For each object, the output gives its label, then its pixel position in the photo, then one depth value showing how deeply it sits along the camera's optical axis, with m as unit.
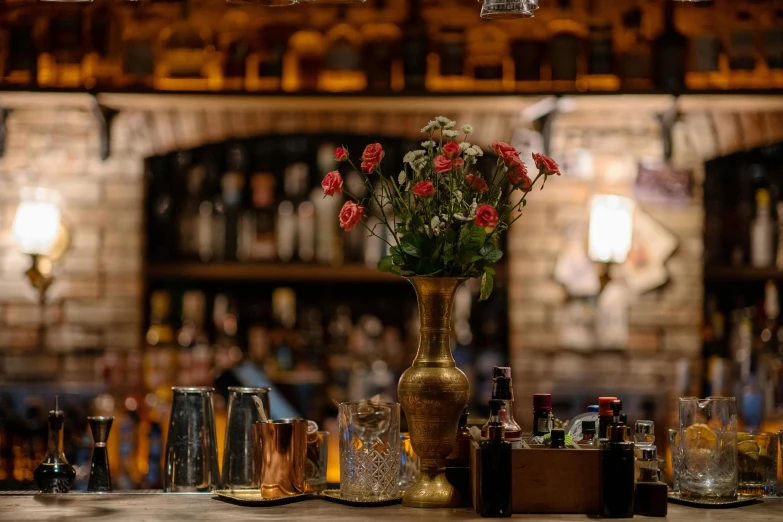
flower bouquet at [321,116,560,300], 2.29
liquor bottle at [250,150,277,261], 4.98
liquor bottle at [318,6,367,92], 4.93
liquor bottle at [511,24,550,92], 4.91
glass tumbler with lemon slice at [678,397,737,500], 2.30
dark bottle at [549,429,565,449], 2.23
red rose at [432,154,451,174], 2.24
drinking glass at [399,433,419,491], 2.45
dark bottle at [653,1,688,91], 4.91
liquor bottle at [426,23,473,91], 4.93
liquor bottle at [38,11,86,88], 4.93
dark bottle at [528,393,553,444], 2.31
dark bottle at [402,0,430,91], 4.92
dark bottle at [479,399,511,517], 2.17
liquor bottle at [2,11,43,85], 4.93
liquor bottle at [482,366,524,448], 2.23
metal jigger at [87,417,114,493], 2.54
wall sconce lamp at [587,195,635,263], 4.76
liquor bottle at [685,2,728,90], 4.90
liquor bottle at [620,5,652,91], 4.91
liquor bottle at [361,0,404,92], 4.93
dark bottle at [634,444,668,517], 2.20
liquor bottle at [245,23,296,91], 4.92
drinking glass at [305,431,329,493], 2.41
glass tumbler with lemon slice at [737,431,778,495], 2.40
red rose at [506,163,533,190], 2.32
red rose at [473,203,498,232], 2.19
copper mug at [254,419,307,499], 2.30
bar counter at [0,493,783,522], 2.18
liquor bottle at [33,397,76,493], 2.50
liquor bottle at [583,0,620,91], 4.90
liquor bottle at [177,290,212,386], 4.84
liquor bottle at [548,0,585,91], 4.89
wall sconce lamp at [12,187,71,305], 4.79
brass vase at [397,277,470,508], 2.28
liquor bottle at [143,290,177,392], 4.83
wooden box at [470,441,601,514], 2.19
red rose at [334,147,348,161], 2.32
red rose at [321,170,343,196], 2.30
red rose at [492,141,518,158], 2.31
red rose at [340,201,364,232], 2.28
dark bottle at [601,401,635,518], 2.17
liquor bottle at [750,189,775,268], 4.92
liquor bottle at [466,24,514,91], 4.93
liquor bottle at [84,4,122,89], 4.93
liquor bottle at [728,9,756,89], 4.89
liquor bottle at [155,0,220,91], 4.92
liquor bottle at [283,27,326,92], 4.93
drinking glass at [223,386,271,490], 2.42
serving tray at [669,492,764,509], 2.29
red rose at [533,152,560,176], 2.32
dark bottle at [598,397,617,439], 2.21
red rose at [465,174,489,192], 2.29
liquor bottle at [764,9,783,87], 4.88
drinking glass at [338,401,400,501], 2.28
